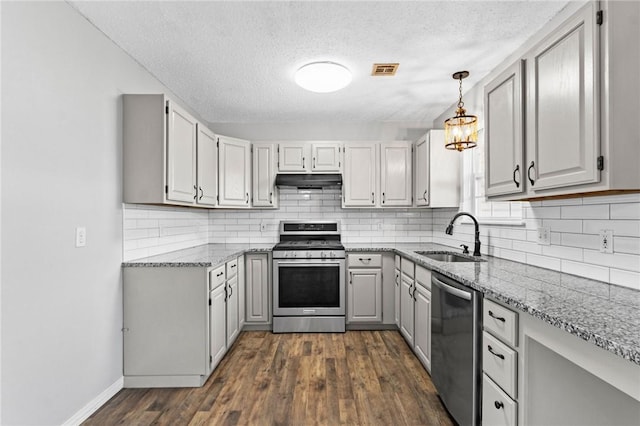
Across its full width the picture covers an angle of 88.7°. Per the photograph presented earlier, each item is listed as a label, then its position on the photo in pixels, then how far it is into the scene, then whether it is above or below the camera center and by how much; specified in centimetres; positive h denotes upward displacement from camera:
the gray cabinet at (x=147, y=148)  249 +51
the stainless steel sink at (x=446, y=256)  291 -40
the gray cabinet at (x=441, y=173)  356 +45
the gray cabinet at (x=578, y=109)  128 +47
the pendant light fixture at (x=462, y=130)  251 +65
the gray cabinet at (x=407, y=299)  306 -83
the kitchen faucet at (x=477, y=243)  277 -24
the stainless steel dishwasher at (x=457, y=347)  174 -79
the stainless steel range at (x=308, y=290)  363 -84
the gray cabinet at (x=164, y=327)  249 -86
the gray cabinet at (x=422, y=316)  260 -86
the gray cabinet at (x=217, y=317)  262 -86
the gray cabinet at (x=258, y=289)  372 -85
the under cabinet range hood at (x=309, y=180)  387 +41
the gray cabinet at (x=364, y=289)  371 -85
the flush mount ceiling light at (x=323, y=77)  260 +113
